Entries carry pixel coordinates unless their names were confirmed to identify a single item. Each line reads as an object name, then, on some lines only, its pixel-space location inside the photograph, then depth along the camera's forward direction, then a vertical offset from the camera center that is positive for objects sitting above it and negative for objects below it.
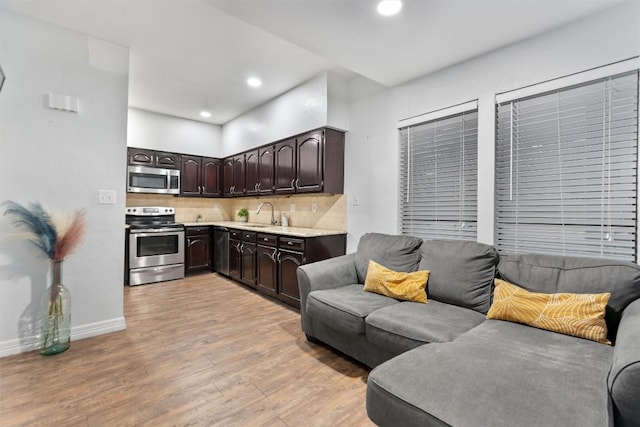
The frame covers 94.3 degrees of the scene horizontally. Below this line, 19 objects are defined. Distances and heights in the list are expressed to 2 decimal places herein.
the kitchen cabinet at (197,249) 4.87 -0.59
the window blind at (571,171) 1.93 +0.35
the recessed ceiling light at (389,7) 1.88 +1.36
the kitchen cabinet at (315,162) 3.50 +0.65
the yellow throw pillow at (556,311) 1.55 -0.53
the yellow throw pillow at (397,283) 2.24 -0.53
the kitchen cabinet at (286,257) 3.29 -0.49
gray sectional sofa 1.05 -0.64
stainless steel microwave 4.55 +0.54
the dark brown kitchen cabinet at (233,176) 5.04 +0.69
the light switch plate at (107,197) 2.68 +0.14
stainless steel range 4.25 -0.50
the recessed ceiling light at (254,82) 3.58 +1.64
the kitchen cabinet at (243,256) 4.06 -0.61
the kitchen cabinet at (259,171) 4.36 +0.67
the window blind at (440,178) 2.67 +0.38
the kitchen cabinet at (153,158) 4.64 +0.90
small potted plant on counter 5.50 +0.01
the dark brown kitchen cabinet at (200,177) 5.21 +0.68
